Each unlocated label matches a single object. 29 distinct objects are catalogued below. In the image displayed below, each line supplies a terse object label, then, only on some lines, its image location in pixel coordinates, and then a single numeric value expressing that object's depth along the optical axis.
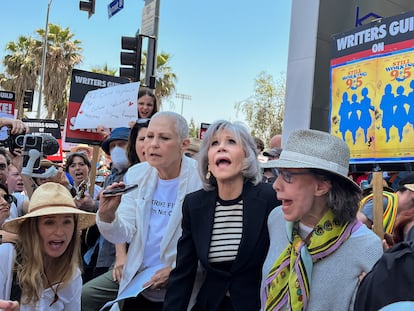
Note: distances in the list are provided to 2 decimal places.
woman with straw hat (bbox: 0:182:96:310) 2.64
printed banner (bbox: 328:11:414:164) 3.03
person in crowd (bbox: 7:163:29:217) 3.91
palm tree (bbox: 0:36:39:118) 31.28
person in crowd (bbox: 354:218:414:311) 1.17
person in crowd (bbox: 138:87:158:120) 5.27
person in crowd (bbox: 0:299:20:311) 2.23
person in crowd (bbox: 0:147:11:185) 4.33
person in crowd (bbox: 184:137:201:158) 4.34
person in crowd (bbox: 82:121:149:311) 3.27
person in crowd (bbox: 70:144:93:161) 7.39
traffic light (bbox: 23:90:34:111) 22.90
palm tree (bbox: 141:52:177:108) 33.28
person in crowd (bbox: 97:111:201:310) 3.04
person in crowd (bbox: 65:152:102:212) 5.68
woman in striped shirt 2.49
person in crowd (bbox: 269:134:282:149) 6.91
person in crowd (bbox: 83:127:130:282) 3.69
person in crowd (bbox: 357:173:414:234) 3.07
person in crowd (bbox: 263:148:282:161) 5.67
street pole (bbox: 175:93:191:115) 51.44
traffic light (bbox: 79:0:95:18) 10.38
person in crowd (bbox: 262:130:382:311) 1.99
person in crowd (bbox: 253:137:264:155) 5.99
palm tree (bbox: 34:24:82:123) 30.41
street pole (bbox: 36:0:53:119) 24.77
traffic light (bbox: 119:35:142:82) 7.80
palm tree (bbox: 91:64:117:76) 32.09
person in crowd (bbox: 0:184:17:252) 2.65
